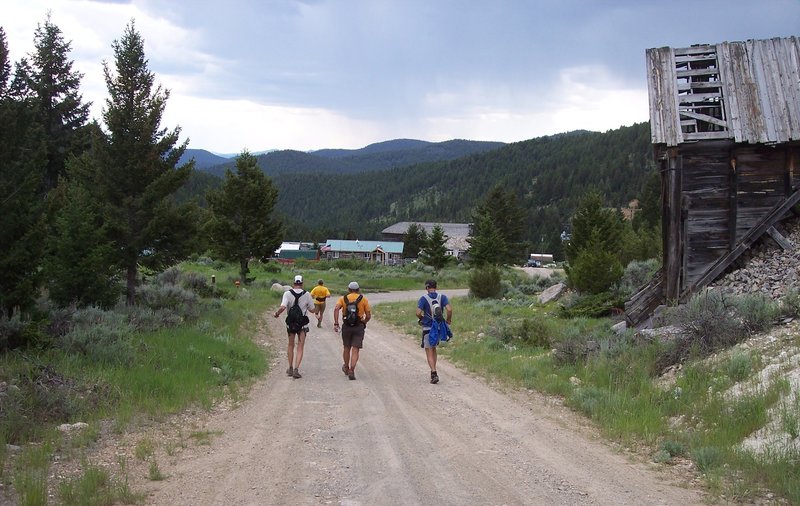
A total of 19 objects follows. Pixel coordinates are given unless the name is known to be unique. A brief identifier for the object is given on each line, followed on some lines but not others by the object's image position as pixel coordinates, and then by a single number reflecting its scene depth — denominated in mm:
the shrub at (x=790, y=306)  10141
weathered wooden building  13859
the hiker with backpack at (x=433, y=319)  11172
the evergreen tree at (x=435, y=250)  62941
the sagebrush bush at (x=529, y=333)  14680
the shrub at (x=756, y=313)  10055
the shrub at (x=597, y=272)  22594
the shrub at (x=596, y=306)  19375
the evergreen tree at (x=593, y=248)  22625
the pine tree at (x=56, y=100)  28469
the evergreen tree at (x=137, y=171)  17156
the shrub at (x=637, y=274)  24797
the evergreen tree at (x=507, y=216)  68188
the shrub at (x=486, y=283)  30297
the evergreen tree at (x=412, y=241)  95875
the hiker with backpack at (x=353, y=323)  11508
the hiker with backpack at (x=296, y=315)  11578
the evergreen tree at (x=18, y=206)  10219
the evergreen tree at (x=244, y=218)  36438
